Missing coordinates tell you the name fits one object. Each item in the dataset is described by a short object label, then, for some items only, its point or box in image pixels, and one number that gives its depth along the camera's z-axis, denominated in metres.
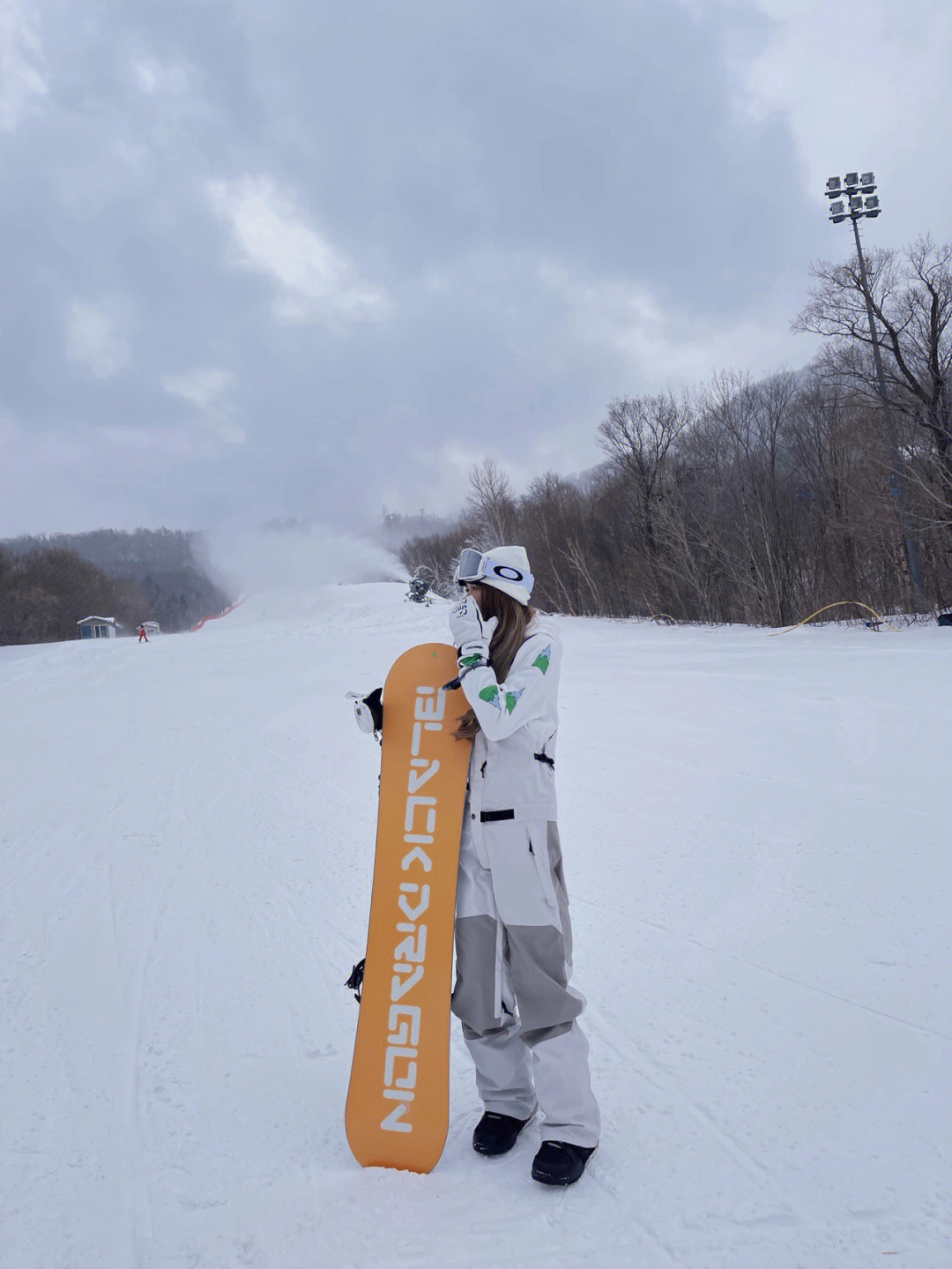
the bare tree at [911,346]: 19.72
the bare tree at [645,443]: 37.88
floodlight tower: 20.03
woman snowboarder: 2.48
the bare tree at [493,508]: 48.31
